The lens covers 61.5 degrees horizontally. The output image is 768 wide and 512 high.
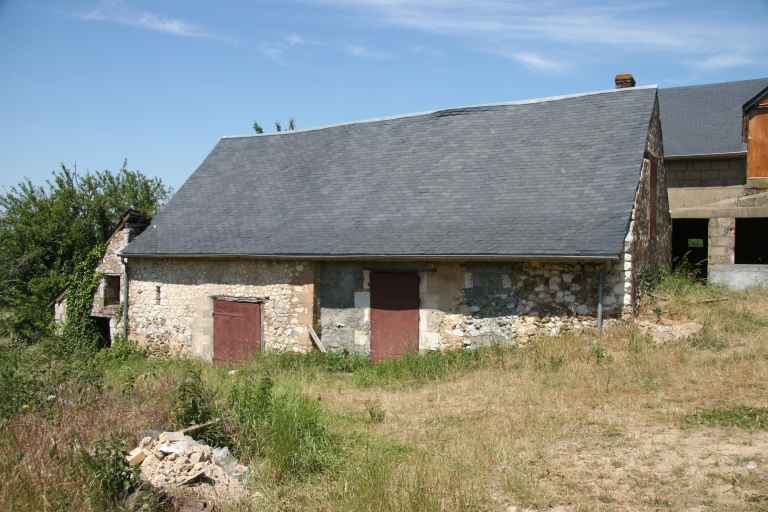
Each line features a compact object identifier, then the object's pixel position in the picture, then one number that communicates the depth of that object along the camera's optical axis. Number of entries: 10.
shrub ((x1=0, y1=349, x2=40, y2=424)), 6.69
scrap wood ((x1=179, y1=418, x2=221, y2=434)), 6.38
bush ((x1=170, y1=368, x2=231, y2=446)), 6.59
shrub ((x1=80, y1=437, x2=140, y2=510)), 5.22
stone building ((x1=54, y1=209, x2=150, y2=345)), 16.50
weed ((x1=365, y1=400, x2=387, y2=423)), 7.83
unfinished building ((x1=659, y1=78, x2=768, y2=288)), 14.82
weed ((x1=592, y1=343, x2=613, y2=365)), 9.48
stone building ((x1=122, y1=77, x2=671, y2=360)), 11.00
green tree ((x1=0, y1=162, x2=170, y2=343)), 18.45
